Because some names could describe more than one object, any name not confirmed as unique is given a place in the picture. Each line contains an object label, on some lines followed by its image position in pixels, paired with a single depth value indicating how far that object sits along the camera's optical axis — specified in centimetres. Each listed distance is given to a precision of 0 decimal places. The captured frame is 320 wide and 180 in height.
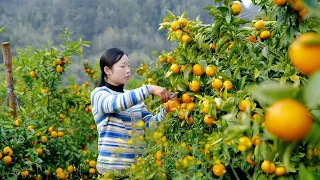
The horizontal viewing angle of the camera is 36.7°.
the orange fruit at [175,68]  207
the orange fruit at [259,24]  206
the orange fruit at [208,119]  184
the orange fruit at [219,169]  176
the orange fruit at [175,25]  210
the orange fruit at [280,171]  167
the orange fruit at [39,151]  320
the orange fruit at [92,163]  345
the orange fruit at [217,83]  184
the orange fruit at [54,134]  343
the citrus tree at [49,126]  310
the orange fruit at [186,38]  209
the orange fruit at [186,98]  209
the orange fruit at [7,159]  292
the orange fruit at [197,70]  198
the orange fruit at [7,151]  293
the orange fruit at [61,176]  335
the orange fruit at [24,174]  306
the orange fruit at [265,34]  204
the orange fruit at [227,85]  182
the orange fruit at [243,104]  160
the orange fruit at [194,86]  202
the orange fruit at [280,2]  149
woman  229
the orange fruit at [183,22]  212
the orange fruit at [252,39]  209
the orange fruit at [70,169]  344
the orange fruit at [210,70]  191
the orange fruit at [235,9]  193
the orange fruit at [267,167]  162
